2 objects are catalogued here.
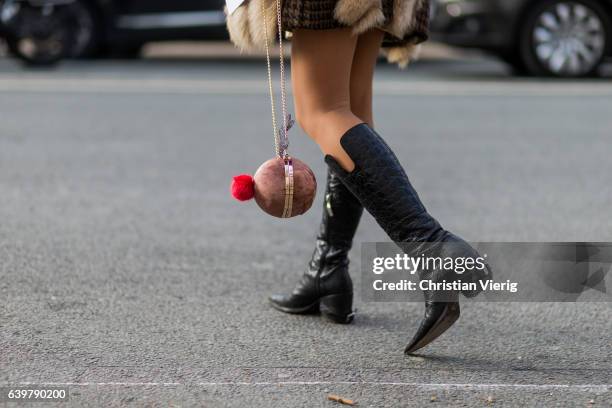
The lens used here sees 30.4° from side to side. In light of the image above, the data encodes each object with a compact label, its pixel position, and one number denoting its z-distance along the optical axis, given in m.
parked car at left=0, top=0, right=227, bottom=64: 11.45
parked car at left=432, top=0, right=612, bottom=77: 10.57
